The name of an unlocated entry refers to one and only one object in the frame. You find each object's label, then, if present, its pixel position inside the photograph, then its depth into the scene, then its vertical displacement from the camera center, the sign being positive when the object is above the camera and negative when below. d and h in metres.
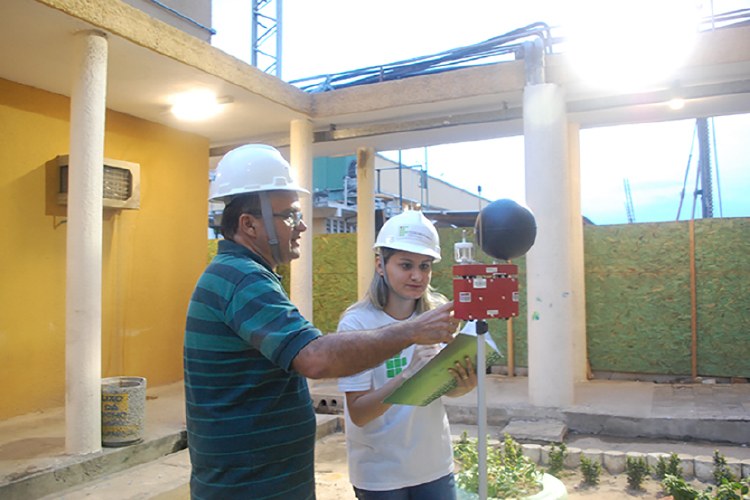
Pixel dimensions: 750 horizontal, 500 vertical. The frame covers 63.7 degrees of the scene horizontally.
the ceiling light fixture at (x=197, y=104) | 7.07 +2.06
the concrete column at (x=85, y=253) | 5.03 +0.17
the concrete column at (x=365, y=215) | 9.72 +0.91
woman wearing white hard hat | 2.28 -0.53
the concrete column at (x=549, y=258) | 6.75 +0.11
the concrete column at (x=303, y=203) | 7.95 +0.89
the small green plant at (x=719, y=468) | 4.64 -1.60
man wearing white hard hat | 1.60 -0.22
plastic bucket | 5.35 -1.28
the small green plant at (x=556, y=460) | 5.04 -1.62
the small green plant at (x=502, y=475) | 3.69 -1.33
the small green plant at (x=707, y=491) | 3.66 -1.41
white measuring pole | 1.77 -0.41
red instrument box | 1.74 -0.07
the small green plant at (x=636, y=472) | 4.88 -1.67
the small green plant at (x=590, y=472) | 5.02 -1.70
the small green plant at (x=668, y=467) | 4.79 -1.63
